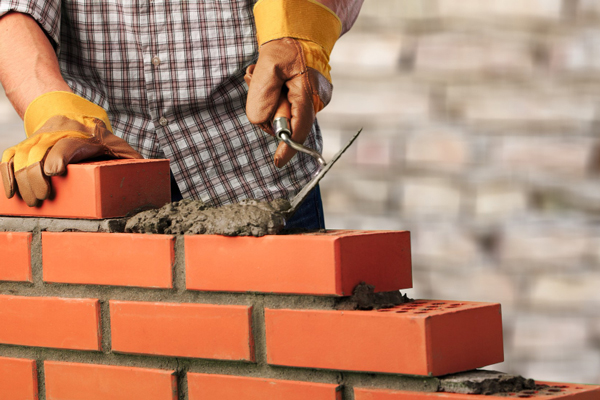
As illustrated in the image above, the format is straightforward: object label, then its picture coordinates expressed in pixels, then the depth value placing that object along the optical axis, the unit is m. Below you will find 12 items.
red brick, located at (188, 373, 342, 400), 3.31
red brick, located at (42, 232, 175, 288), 3.39
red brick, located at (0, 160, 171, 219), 3.43
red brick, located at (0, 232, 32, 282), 3.48
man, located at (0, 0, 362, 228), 3.71
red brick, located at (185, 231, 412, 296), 3.30
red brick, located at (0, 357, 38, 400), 3.48
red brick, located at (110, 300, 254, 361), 3.35
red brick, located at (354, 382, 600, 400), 3.24
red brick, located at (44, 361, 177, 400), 3.40
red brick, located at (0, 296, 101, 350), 3.43
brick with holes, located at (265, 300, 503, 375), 3.26
